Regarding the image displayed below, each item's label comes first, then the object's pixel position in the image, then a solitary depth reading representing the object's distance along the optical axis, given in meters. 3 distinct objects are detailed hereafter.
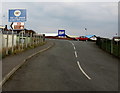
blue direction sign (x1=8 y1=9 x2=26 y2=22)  19.98
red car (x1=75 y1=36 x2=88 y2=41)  57.62
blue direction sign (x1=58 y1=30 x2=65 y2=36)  61.74
